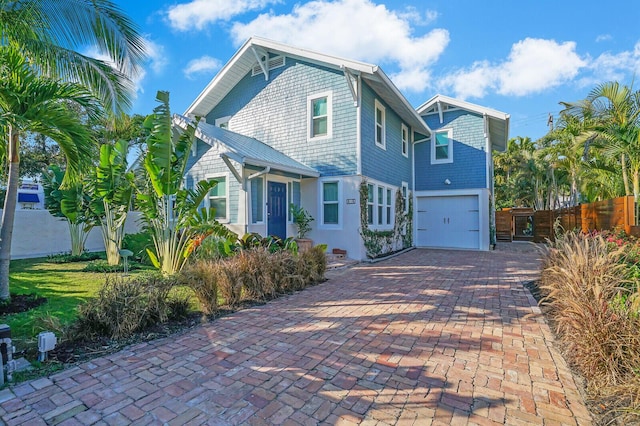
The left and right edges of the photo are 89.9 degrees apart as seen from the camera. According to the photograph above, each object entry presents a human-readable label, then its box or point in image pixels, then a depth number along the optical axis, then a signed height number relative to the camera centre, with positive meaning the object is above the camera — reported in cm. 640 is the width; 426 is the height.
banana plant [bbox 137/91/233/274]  652 +42
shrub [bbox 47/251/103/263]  997 -124
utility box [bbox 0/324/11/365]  290 -112
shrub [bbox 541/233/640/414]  285 -111
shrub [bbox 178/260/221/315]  483 -99
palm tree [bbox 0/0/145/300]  457 +274
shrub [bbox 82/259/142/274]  831 -128
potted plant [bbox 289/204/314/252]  1083 -9
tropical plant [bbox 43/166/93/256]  909 +40
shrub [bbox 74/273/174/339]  390 -115
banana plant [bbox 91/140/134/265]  814 +63
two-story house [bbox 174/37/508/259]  982 +245
